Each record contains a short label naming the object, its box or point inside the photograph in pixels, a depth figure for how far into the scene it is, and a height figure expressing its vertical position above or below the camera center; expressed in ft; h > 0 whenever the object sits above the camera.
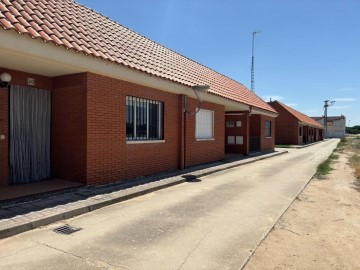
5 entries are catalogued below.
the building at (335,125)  286.79 +6.92
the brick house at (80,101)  21.88 +2.54
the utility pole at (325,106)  246.68 +20.10
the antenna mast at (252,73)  125.49 +23.57
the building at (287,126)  121.90 +2.23
